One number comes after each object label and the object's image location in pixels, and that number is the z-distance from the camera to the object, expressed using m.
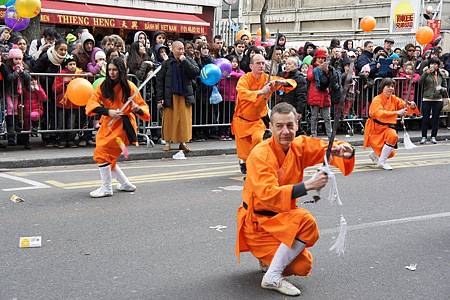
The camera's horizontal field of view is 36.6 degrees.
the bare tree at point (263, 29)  24.38
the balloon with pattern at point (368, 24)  20.03
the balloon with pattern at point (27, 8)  12.05
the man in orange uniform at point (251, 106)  8.81
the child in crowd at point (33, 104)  11.32
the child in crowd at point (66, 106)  11.64
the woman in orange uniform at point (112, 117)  7.96
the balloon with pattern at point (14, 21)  13.20
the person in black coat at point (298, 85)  12.13
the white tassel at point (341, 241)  4.62
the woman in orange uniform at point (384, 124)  10.70
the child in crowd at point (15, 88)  10.99
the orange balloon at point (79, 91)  10.61
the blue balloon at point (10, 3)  12.55
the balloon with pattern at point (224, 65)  12.91
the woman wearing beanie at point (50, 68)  11.57
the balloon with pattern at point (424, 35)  17.12
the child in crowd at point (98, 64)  11.79
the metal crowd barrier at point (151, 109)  11.30
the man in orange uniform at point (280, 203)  4.57
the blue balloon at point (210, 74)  12.45
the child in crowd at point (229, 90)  13.44
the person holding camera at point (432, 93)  14.70
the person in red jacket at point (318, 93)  13.48
